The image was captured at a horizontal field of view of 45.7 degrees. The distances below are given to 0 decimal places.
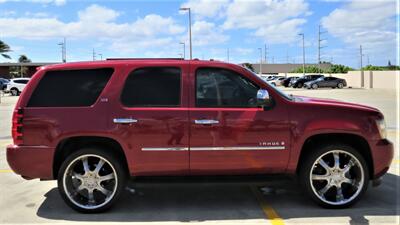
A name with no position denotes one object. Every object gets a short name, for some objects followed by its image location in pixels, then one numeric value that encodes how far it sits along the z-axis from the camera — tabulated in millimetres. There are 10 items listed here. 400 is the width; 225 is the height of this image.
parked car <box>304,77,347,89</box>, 55500
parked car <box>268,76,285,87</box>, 70100
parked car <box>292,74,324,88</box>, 59031
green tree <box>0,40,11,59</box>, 55406
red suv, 5457
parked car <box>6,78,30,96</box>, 44353
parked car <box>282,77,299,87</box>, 63559
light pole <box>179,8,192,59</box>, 42875
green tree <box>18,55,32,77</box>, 89188
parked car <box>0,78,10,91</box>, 52938
